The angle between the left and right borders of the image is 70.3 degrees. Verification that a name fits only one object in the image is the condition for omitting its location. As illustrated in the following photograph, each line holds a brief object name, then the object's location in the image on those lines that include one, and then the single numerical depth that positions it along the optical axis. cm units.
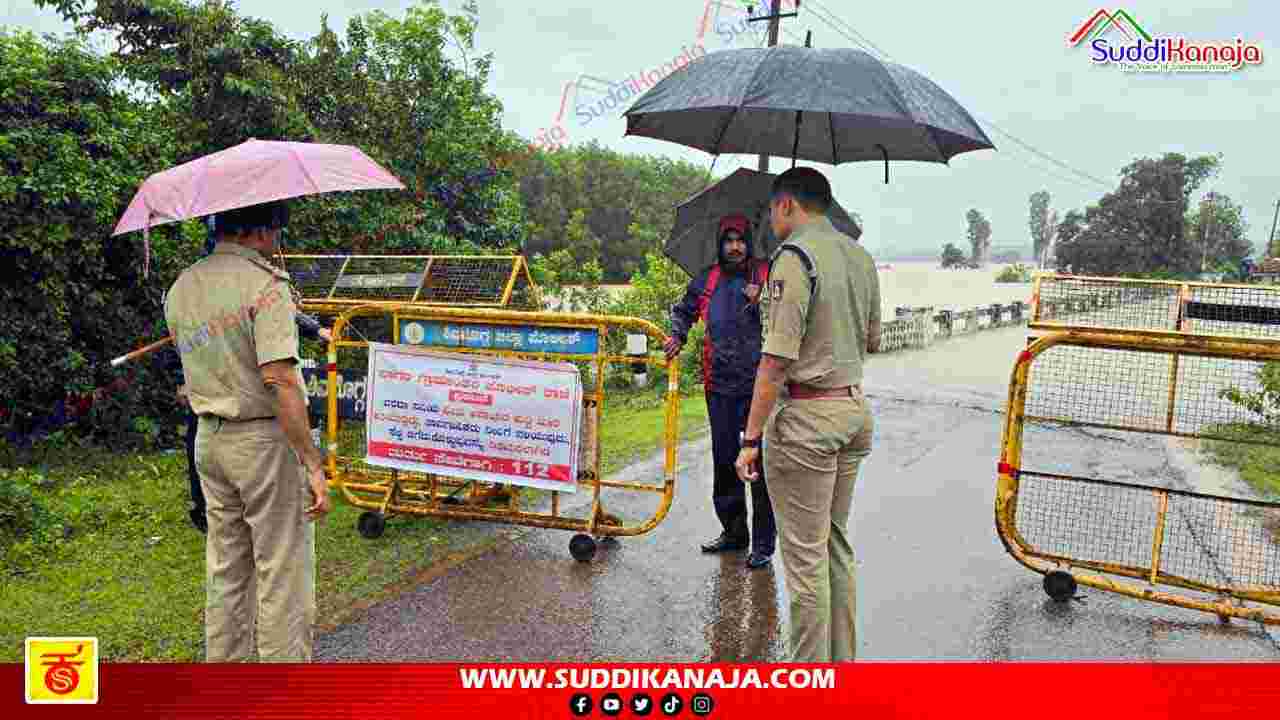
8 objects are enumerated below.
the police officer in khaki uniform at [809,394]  331
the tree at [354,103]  824
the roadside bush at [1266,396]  538
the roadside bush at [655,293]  1325
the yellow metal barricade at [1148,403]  443
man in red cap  483
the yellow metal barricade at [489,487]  496
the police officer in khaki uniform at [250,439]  310
